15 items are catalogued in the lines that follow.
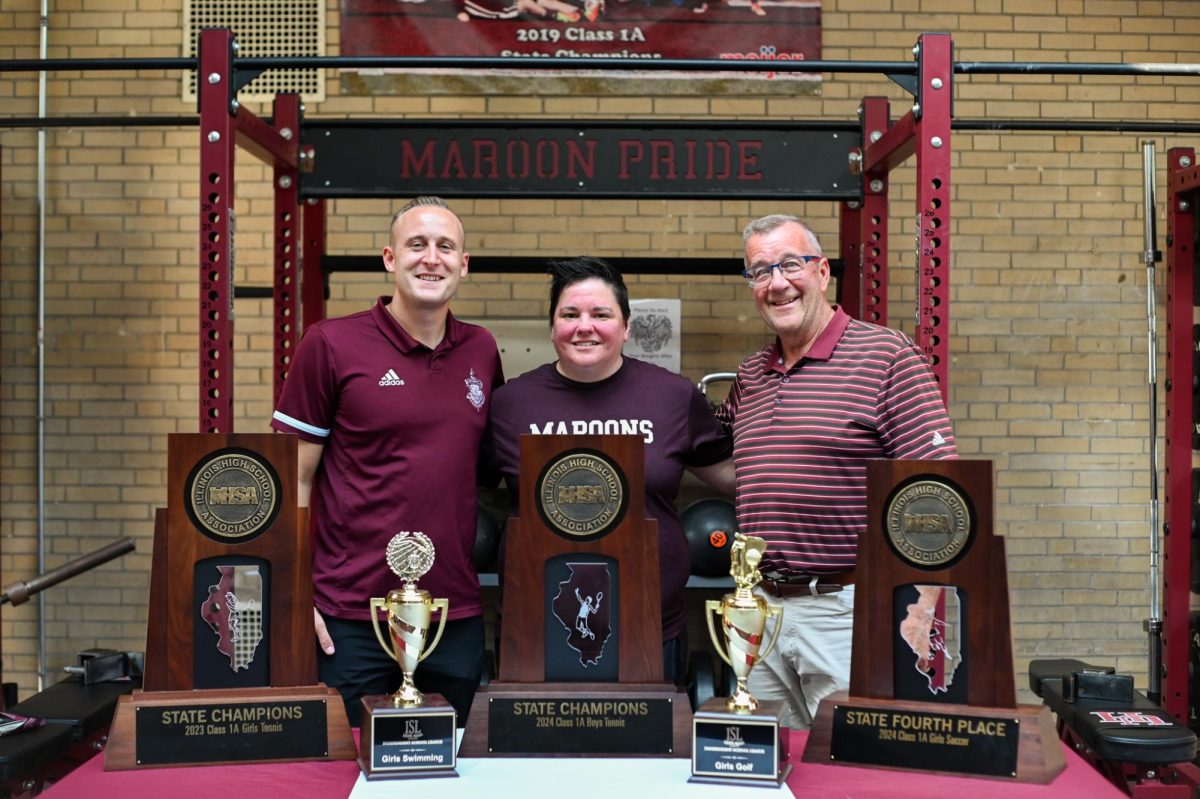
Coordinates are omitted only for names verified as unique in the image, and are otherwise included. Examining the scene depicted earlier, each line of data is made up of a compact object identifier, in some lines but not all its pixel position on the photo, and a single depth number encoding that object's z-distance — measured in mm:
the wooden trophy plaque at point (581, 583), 1879
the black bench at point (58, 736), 2832
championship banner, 4879
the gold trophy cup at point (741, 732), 1712
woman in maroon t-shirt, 2359
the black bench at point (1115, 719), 2979
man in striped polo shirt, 2309
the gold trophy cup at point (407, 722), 1749
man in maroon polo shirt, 2383
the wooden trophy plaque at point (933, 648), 1742
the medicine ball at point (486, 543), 4090
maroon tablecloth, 1683
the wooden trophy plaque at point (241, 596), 1832
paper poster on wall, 4914
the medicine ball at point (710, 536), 4199
